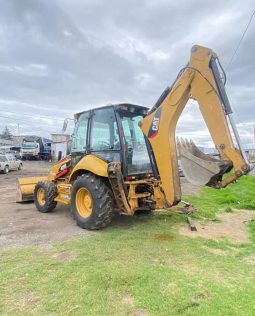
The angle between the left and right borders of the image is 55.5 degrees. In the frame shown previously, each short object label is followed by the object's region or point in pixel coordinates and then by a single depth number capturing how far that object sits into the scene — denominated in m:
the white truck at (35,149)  30.56
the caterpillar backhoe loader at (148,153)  3.90
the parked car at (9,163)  18.29
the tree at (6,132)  67.16
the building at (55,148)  31.04
